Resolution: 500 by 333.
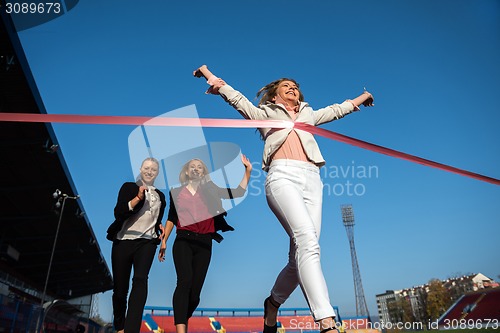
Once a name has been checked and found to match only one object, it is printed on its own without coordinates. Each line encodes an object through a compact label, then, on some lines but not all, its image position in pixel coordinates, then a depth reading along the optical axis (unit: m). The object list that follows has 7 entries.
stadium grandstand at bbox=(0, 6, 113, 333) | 10.04
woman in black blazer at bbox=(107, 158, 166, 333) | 3.21
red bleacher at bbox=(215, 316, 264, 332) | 25.83
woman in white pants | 2.00
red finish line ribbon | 2.59
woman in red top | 3.18
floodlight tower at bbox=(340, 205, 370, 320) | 48.49
